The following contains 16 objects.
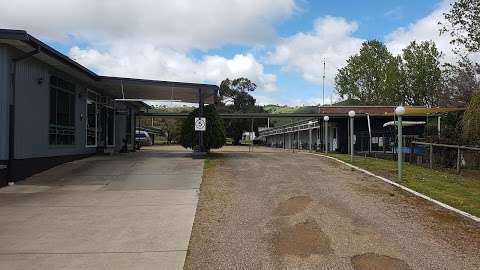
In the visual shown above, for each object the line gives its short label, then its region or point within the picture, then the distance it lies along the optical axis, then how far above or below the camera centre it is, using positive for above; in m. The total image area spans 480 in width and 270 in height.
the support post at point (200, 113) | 21.91 +1.17
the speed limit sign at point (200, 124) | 21.59 +0.70
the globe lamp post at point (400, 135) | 14.84 +0.18
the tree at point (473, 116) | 13.67 +0.65
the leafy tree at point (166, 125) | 64.88 +2.20
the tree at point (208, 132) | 22.62 +0.40
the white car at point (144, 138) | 46.40 +0.31
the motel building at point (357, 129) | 36.94 +0.91
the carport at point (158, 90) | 21.66 +2.28
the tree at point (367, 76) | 60.50 +7.80
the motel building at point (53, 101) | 14.42 +1.41
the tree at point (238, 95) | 83.19 +7.39
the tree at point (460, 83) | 28.45 +3.33
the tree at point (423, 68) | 55.72 +7.69
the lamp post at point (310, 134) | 42.81 +0.61
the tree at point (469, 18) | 26.48 +6.23
